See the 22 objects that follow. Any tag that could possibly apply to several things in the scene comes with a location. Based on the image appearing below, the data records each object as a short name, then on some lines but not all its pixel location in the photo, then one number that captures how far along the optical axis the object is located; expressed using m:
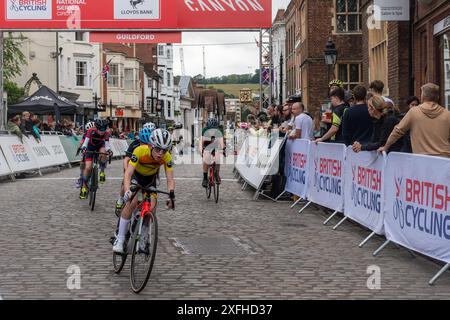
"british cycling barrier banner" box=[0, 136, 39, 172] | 21.36
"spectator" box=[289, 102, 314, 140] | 15.39
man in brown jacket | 9.26
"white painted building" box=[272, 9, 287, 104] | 72.06
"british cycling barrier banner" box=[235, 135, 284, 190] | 16.27
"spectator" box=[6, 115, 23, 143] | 22.73
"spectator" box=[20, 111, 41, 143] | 24.61
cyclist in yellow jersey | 7.43
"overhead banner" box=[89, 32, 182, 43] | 27.28
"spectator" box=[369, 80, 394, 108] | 11.27
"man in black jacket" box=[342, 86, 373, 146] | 11.70
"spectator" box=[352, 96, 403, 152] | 10.05
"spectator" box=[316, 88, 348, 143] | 13.16
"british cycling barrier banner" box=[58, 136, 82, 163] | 29.20
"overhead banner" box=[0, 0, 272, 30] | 27.25
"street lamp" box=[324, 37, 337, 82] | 25.17
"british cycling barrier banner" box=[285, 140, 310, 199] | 14.41
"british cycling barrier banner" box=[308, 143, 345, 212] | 12.08
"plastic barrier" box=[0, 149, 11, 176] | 20.72
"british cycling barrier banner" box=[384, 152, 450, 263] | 7.70
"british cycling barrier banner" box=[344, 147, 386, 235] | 9.90
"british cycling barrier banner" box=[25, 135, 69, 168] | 24.44
